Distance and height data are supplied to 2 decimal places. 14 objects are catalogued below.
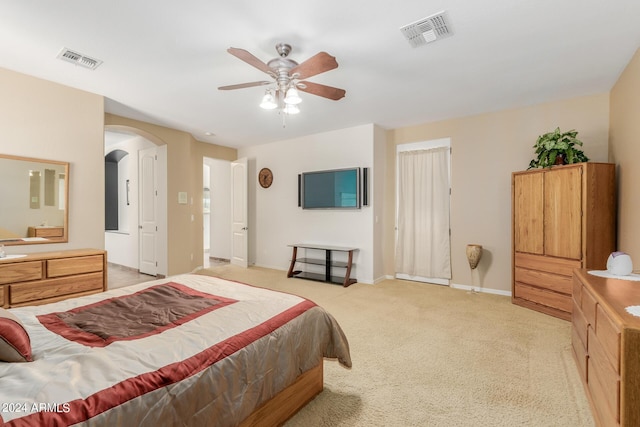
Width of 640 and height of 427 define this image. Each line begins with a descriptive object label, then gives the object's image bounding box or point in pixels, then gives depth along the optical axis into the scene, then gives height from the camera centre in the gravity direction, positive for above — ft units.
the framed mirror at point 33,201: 10.34 +0.47
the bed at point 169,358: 3.35 -1.96
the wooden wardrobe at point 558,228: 10.53 -0.55
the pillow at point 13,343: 3.82 -1.66
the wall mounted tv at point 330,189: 16.83 +1.43
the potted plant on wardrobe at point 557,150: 11.13 +2.37
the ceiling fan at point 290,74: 7.50 +3.77
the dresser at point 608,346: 4.42 -2.31
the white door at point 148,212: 18.28 +0.10
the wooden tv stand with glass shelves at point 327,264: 16.38 -2.86
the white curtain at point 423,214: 15.83 -0.03
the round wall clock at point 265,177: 20.81 +2.50
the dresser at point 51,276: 9.25 -2.07
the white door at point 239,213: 20.85 +0.04
